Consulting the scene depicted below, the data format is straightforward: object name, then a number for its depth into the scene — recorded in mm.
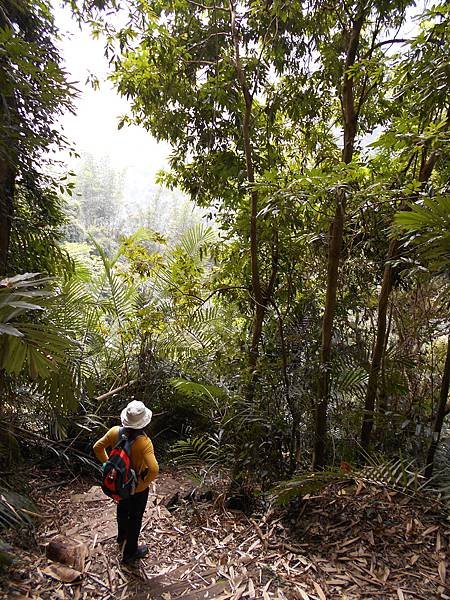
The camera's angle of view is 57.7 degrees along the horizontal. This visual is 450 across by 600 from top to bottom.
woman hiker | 2760
